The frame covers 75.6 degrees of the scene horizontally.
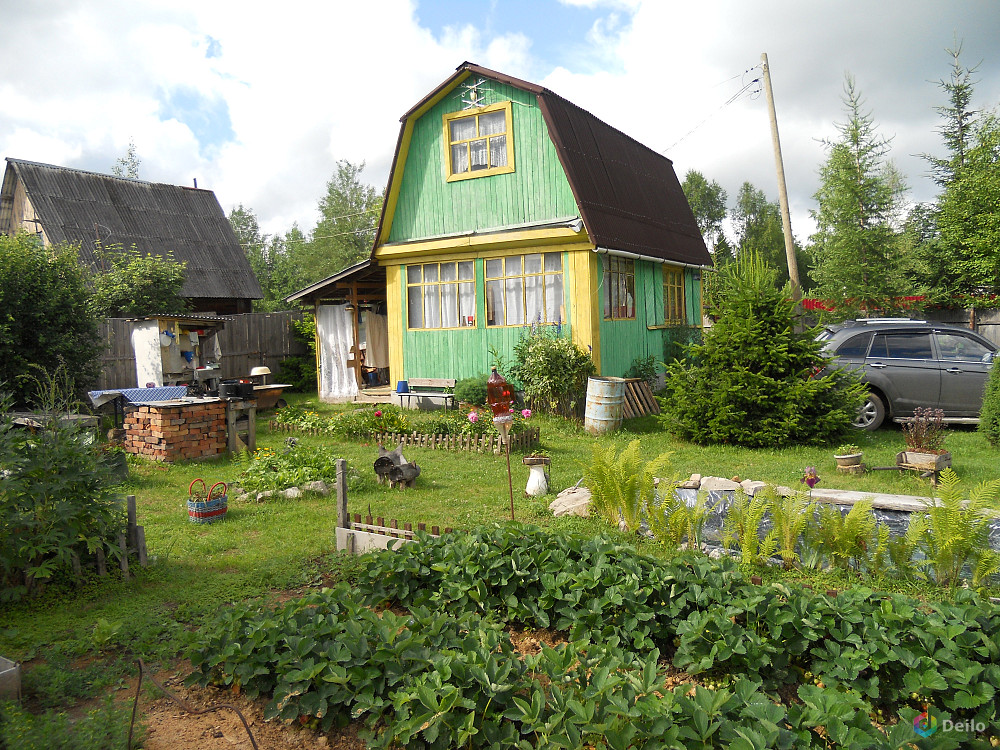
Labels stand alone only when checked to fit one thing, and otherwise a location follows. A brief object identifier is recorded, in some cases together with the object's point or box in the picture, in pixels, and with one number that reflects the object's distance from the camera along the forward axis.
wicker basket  6.86
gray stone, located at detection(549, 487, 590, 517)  6.60
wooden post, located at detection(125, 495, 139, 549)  5.47
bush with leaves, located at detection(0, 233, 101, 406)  11.05
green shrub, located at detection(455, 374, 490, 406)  13.77
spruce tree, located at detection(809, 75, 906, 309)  21.62
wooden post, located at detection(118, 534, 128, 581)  5.26
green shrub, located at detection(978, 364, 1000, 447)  8.91
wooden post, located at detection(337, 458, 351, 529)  5.75
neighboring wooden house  21.55
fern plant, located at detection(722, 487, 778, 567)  4.86
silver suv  10.15
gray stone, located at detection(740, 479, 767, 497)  6.66
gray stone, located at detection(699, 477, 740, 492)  6.82
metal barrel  11.45
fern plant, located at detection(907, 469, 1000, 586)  4.25
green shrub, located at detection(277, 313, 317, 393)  20.19
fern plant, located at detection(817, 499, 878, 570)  4.66
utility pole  14.95
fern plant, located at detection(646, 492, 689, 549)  5.27
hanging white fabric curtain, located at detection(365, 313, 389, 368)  17.36
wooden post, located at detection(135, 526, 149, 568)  5.48
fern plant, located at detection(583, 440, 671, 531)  5.63
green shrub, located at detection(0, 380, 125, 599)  4.51
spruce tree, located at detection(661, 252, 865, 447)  9.41
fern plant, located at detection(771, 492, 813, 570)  4.87
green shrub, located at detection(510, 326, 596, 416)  12.42
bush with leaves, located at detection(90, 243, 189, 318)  17.48
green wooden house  13.27
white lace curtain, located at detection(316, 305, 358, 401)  17.06
